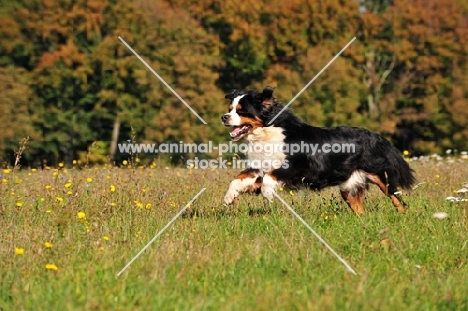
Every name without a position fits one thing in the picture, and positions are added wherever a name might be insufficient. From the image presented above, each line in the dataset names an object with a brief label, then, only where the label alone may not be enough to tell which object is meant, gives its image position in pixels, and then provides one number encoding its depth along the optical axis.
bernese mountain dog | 16.58
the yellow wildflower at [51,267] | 9.92
